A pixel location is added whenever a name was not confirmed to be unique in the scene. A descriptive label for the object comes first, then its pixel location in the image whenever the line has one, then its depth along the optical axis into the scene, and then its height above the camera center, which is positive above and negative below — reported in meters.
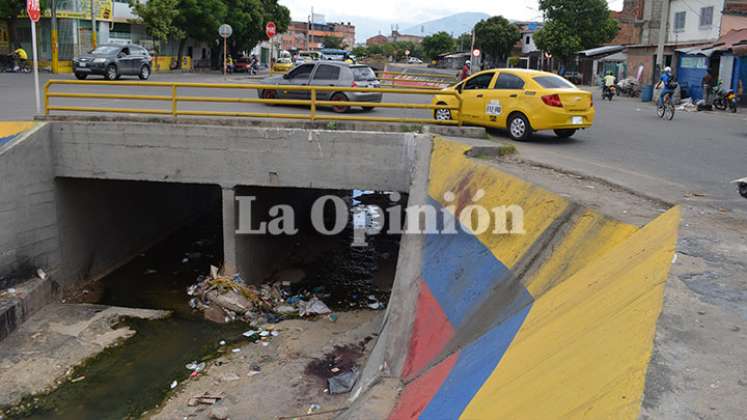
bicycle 21.44 -0.42
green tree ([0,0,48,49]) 33.91 +3.53
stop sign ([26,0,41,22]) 12.79 +1.30
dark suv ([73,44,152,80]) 27.12 +0.74
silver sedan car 17.50 +0.17
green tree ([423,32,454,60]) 106.31 +7.18
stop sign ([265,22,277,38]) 34.88 +2.87
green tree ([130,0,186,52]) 40.91 +4.07
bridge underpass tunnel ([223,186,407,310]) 13.51 -3.98
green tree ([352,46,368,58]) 117.29 +6.57
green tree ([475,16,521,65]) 72.62 +5.93
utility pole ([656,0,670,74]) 28.38 +2.54
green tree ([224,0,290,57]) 49.44 +5.09
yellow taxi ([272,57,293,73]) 41.03 +1.03
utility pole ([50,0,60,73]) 35.19 +2.00
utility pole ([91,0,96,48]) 38.56 +3.19
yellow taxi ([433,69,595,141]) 13.43 -0.23
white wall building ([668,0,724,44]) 33.88 +4.03
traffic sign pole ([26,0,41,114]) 12.80 +1.28
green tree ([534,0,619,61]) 48.41 +4.92
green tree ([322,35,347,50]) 132.75 +8.90
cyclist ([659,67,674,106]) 21.69 +0.27
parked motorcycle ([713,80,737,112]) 25.33 -0.12
